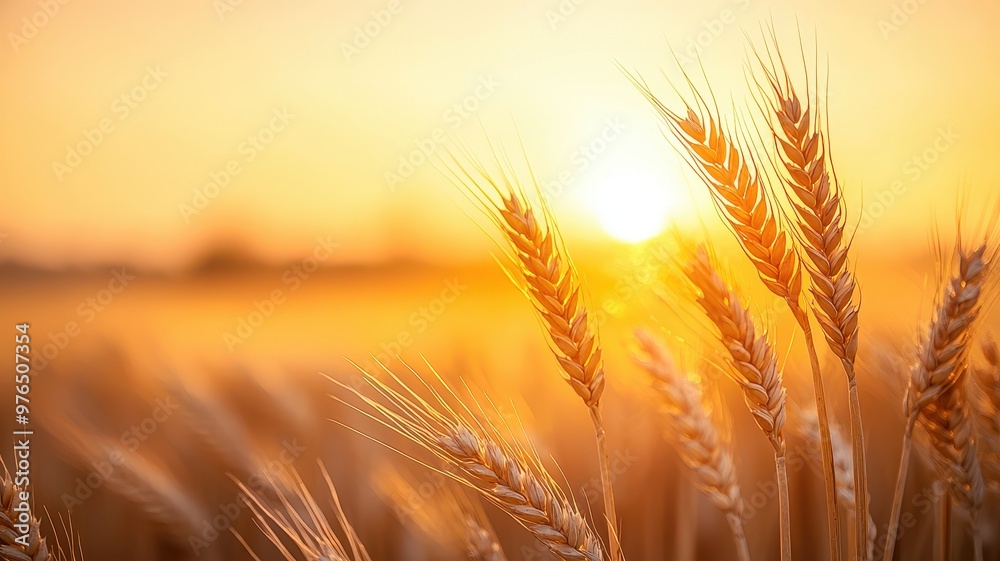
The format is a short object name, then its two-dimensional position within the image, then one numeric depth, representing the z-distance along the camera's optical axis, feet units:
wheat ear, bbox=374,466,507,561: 1.99
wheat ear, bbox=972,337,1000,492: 1.84
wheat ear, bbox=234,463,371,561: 1.79
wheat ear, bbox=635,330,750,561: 1.71
